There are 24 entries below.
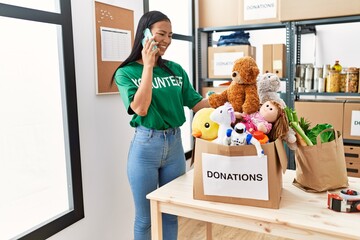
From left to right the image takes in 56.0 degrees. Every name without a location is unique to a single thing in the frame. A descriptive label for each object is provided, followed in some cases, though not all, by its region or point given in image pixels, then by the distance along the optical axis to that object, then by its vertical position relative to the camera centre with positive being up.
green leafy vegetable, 1.21 -0.21
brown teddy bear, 1.19 -0.03
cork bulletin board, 1.91 +0.24
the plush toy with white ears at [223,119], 1.12 -0.14
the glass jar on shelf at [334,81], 2.47 -0.04
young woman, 1.48 -0.17
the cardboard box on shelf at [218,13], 2.88 +0.56
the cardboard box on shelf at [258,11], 2.66 +0.53
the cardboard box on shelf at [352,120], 2.34 -0.31
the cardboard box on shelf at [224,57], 2.83 +0.18
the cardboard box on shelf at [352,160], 2.39 -0.60
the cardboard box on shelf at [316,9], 2.31 +0.47
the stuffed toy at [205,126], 1.19 -0.17
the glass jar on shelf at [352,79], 2.40 -0.03
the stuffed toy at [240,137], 1.06 -0.19
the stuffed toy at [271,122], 1.13 -0.15
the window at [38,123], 1.56 -0.20
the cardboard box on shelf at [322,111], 2.39 -0.25
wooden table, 0.99 -0.43
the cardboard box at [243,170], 1.07 -0.30
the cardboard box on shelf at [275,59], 2.66 +0.14
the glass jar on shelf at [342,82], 2.47 -0.05
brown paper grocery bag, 1.17 -0.31
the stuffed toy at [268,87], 1.24 -0.04
